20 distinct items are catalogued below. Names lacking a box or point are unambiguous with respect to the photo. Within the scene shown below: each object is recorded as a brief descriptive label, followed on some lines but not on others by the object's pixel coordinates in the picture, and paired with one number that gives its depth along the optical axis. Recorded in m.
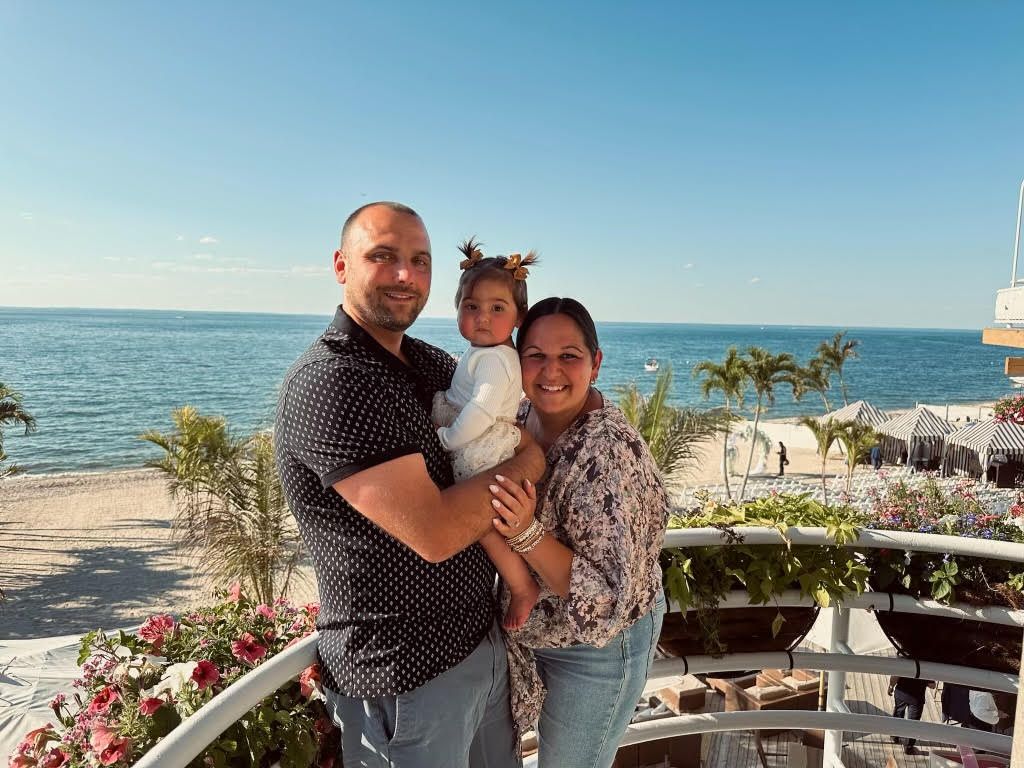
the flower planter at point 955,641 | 2.47
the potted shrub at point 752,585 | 2.41
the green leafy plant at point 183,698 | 1.44
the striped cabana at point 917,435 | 32.12
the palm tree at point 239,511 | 10.62
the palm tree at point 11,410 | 17.04
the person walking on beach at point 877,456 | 33.47
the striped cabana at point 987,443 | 26.91
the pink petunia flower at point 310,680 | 1.66
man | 1.53
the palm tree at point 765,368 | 30.64
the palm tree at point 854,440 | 23.31
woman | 1.79
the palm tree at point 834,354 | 39.19
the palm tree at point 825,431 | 24.64
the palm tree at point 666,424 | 12.71
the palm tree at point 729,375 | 29.34
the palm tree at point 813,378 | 33.02
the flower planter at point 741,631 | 2.45
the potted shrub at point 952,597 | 2.47
